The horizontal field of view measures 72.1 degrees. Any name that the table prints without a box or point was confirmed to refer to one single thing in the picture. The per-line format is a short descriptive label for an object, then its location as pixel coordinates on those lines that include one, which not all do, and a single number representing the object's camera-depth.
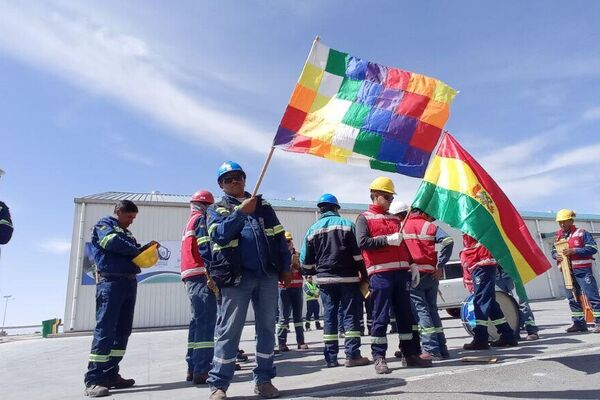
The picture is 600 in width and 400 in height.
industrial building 16.73
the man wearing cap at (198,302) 4.72
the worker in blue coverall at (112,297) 4.54
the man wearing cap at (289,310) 7.58
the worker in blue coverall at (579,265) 7.25
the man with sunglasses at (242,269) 3.62
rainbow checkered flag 4.47
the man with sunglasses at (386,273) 4.60
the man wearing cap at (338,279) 5.12
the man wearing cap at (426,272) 5.32
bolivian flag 4.38
